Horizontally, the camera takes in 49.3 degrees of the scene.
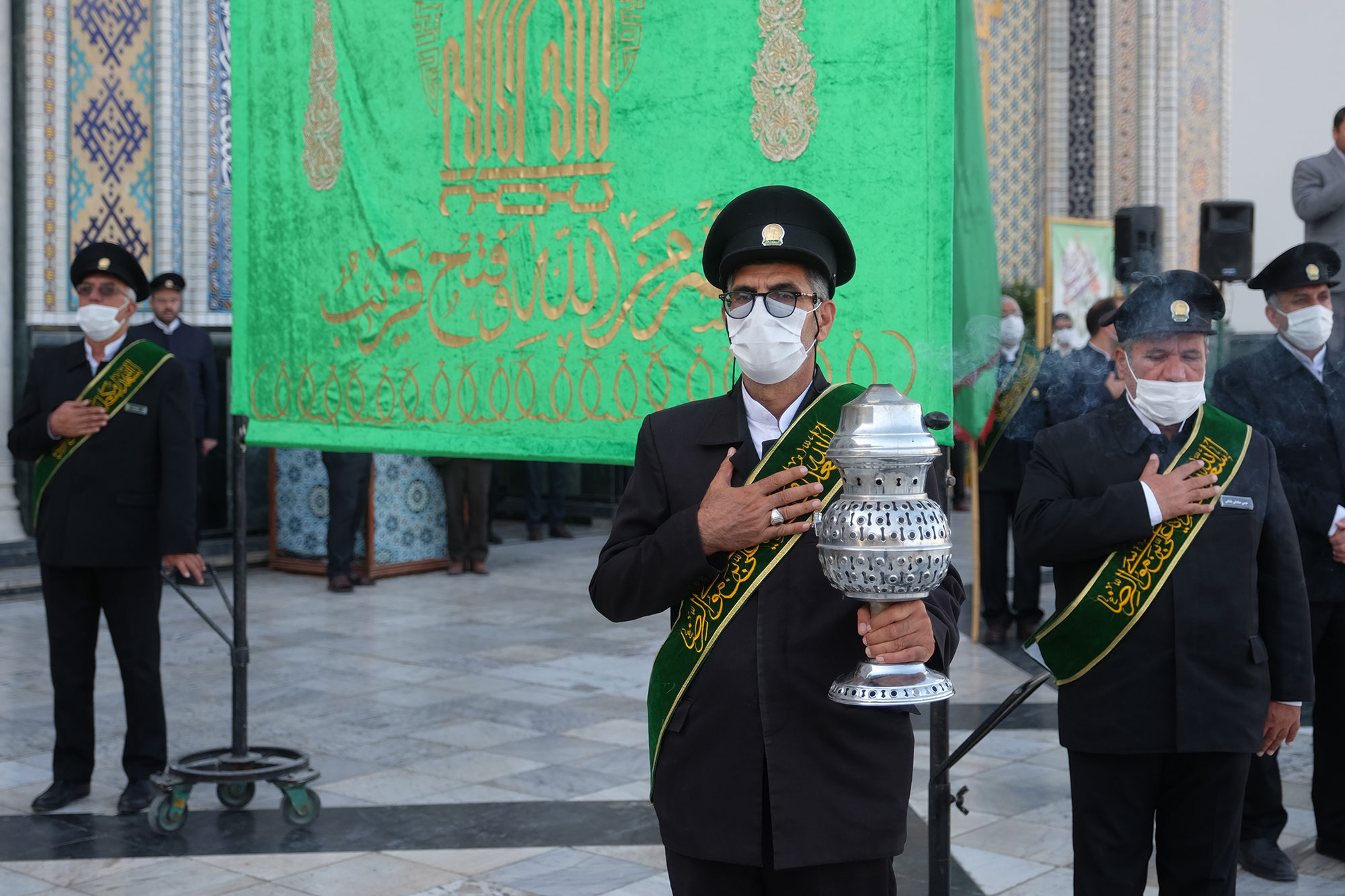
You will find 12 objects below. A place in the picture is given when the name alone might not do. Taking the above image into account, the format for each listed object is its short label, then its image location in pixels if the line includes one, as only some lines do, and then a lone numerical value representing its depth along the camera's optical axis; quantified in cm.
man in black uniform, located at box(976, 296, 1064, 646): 851
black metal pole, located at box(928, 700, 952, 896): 361
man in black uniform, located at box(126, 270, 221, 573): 986
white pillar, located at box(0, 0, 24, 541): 1038
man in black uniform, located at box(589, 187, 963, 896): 236
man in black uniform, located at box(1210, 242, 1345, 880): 461
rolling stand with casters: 500
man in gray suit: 636
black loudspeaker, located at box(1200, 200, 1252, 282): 1100
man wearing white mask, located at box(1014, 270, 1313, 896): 330
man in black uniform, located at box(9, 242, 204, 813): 524
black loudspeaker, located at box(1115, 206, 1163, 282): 1027
